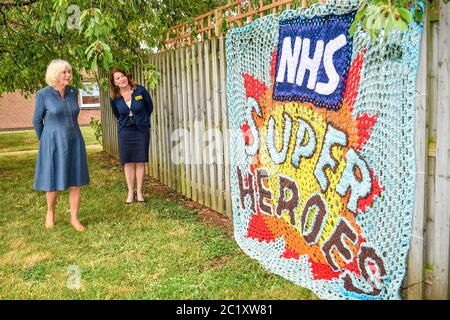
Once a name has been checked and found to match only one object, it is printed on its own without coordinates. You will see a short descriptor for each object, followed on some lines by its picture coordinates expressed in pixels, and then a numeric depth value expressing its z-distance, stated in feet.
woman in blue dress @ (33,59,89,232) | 17.30
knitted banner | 10.33
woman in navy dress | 21.30
